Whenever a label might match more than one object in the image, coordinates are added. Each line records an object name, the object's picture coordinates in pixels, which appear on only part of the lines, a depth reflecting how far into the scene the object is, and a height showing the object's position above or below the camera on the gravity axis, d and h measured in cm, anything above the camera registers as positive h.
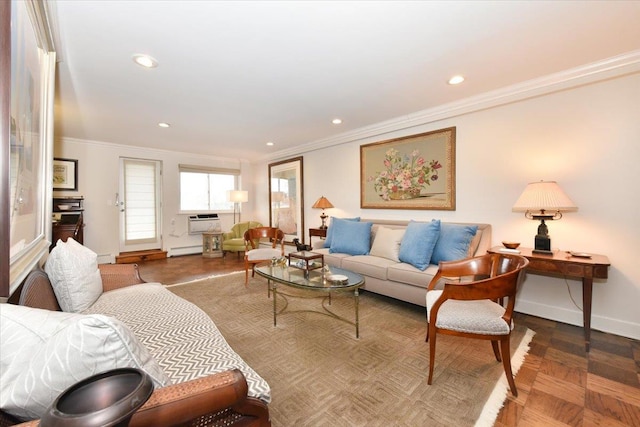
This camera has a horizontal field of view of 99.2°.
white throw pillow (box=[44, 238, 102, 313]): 164 -40
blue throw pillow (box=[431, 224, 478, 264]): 288 -33
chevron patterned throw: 115 -65
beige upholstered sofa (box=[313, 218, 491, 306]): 282 -48
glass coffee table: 230 -62
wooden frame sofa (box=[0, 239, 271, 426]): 66 -44
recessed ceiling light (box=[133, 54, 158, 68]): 221 +127
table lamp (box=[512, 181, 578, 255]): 237 +7
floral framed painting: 344 +56
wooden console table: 216 -46
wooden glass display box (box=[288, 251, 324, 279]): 273 -52
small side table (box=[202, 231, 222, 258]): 593 -68
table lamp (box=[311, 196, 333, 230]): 469 +15
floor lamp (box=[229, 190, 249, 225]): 612 +38
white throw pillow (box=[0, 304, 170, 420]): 65 -36
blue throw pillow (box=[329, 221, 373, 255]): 361 -36
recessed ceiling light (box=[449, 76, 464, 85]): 260 +129
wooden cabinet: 382 -7
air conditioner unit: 617 -24
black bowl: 44 -34
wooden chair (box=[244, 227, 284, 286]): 380 -56
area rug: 152 -110
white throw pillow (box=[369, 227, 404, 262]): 329 -39
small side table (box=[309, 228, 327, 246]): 469 -35
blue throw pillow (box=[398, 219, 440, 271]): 289 -35
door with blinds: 553 +19
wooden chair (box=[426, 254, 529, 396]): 164 -65
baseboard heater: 603 -85
